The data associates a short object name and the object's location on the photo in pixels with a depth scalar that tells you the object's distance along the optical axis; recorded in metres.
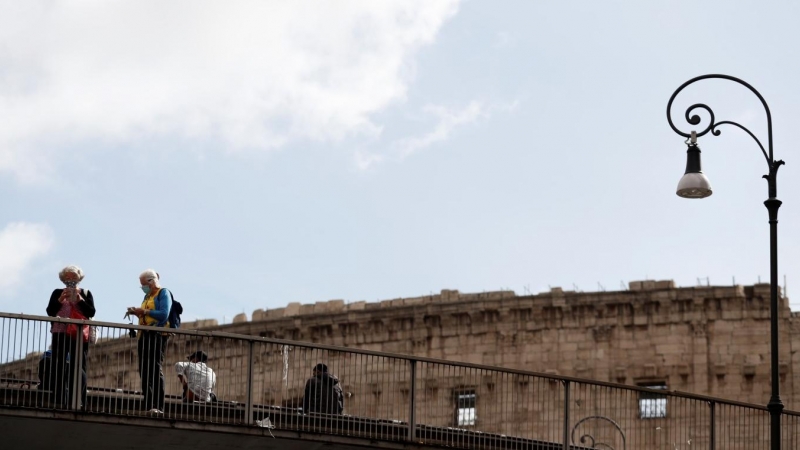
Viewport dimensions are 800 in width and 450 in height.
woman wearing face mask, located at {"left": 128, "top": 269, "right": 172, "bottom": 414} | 23.03
